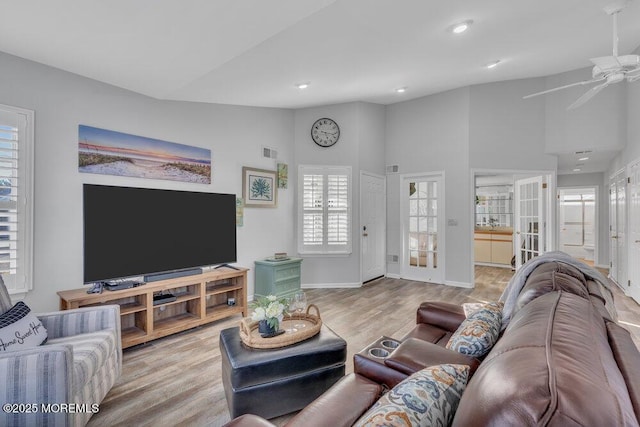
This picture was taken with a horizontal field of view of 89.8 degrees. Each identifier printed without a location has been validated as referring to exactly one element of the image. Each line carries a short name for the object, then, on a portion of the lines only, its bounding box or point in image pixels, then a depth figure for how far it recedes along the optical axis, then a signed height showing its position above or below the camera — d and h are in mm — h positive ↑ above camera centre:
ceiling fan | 2677 +1253
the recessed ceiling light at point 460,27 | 3084 +1818
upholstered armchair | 1521 -842
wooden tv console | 2746 -888
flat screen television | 2777 -170
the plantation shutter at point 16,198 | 2549 +125
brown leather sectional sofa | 562 -354
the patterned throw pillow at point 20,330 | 1767 -673
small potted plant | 2053 -665
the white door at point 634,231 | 4215 -253
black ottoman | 1805 -947
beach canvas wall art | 3021 +600
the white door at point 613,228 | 5488 -284
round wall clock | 5262 +1331
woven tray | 1950 -779
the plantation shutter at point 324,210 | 5199 +48
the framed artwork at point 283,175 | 4962 +596
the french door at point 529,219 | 5332 -113
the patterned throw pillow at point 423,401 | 809 -509
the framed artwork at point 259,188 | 4441 +365
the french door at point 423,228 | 5547 -281
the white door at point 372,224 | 5465 -197
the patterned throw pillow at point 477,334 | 1475 -583
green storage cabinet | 4359 -888
